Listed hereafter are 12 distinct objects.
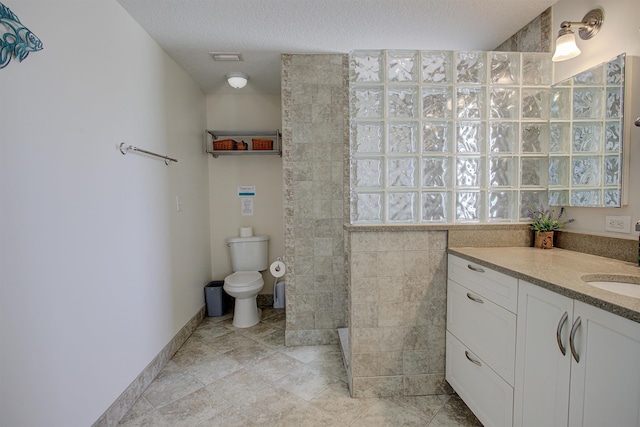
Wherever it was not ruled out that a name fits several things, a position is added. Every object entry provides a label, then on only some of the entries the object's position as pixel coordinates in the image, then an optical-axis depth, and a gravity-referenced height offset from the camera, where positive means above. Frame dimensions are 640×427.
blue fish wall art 0.97 +0.60
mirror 1.38 +0.34
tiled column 2.32 +0.04
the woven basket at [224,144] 2.97 +0.61
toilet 2.64 -0.75
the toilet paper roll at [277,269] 2.82 -0.69
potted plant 1.60 -0.14
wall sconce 1.40 +0.88
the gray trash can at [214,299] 2.93 -1.04
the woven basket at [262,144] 2.99 +0.61
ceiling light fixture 2.55 +1.11
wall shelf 2.97 +0.71
